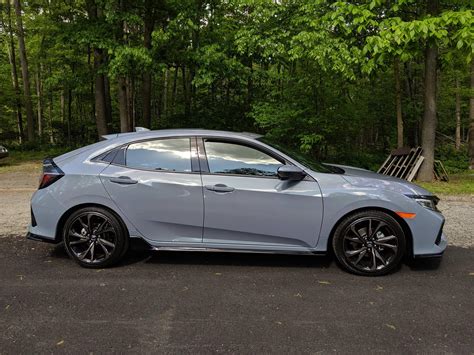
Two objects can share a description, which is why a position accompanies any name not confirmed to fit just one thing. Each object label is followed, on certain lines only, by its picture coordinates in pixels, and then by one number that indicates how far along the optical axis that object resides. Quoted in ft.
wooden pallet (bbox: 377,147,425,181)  39.11
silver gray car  14.76
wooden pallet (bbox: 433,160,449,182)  40.27
